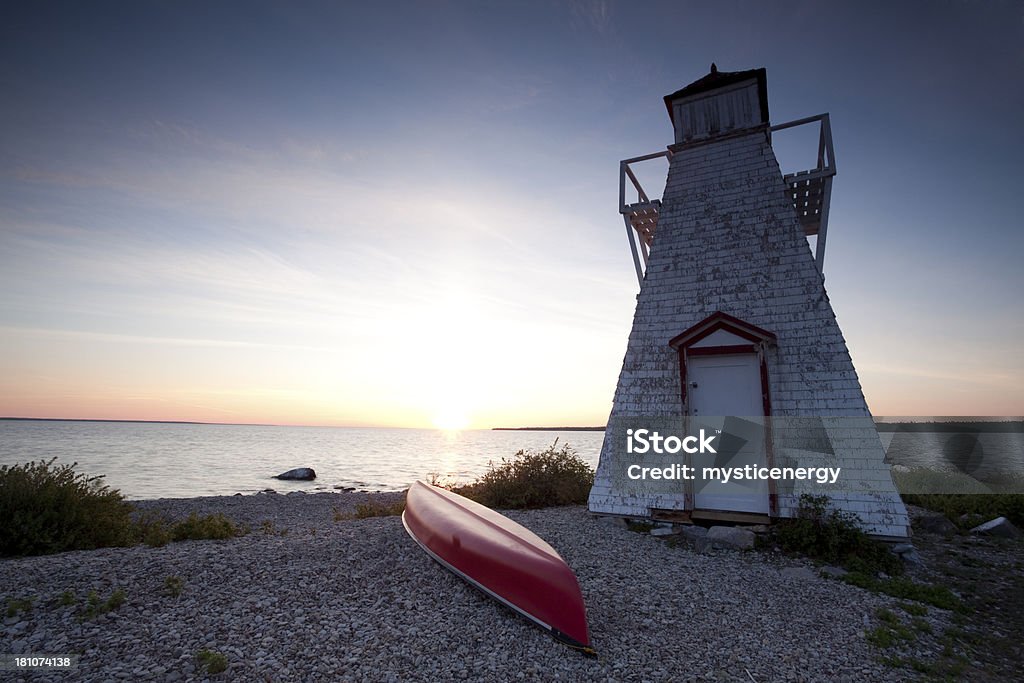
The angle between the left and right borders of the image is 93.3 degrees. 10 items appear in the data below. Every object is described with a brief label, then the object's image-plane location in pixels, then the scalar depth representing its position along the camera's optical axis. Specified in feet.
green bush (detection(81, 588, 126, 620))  15.60
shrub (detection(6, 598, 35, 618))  15.31
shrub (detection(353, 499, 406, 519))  35.36
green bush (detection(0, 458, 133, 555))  22.27
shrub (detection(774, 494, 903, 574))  24.75
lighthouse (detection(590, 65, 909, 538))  28.53
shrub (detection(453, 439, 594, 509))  39.19
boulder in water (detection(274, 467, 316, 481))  86.02
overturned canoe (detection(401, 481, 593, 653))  15.44
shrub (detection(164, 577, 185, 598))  17.48
